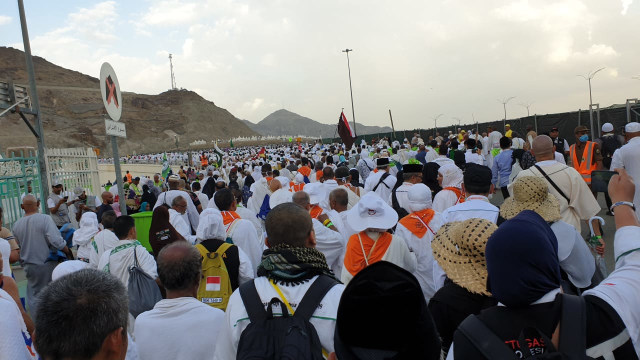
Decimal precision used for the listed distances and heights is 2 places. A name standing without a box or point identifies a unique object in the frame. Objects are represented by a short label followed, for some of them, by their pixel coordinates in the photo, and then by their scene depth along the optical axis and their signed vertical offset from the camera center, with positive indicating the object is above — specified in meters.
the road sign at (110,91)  5.50 +0.94
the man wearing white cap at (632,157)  6.48 -0.52
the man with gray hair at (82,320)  1.65 -0.52
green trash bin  7.16 -0.88
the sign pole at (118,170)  5.42 +0.00
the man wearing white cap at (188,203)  8.62 -0.69
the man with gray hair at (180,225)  6.51 -0.83
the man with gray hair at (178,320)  2.82 -0.93
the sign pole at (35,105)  9.73 +1.53
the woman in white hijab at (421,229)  4.28 -0.83
